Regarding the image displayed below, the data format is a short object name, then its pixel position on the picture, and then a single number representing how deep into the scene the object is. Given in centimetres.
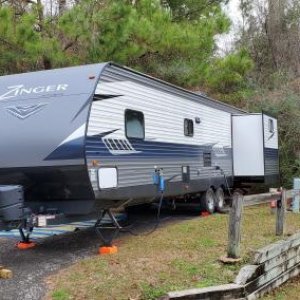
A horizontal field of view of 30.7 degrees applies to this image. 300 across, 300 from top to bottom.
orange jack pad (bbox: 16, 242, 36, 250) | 889
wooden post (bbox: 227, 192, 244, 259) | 712
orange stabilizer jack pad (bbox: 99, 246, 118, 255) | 812
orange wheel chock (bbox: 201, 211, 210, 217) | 1265
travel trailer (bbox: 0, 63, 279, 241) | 766
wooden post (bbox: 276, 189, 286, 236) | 888
